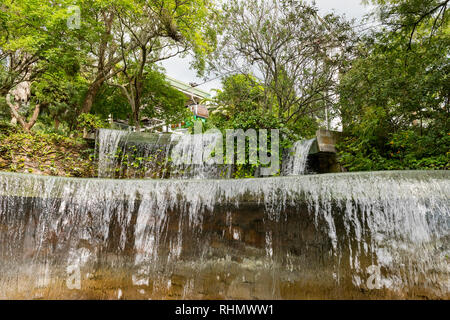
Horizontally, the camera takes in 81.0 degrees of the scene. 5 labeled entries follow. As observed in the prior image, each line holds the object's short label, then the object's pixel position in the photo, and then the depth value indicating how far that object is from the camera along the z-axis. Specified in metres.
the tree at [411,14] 6.98
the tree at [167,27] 9.72
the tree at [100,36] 9.42
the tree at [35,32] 7.96
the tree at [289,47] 9.66
